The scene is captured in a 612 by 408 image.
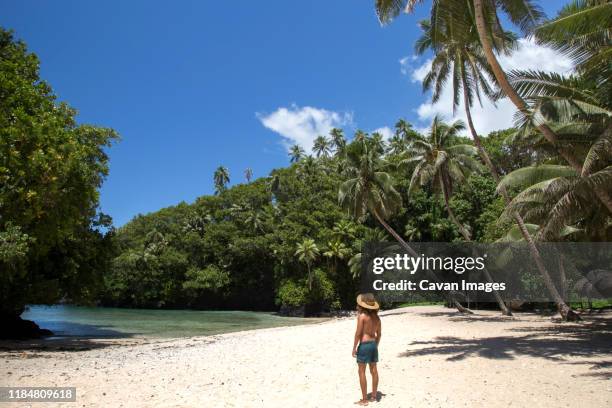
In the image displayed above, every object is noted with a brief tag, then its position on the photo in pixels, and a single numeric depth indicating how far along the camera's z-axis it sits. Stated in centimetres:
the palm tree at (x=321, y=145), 7288
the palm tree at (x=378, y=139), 4122
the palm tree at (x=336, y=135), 6762
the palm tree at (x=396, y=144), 4988
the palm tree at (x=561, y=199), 1049
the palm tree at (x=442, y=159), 2572
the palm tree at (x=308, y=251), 4284
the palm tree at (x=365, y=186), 2905
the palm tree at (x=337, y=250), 4359
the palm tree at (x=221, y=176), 8581
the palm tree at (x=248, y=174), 9525
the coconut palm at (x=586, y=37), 871
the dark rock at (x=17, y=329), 2053
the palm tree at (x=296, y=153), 7633
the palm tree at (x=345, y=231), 4400
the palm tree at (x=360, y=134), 4160
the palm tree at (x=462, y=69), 1958
